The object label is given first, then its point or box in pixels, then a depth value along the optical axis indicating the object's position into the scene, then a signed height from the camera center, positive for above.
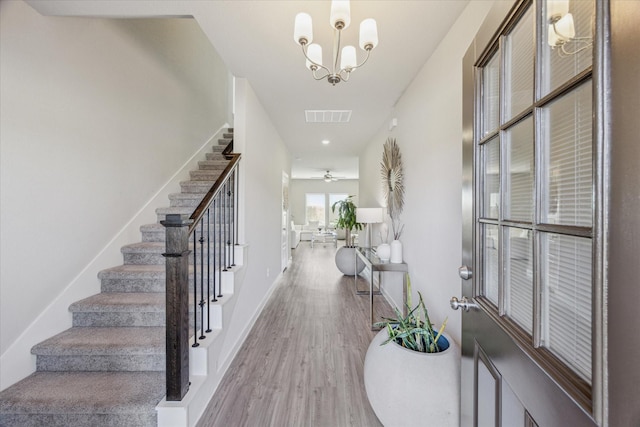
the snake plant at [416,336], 1.50 -0.73
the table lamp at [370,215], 3.77 -0.04
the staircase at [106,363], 1.42 -0.98
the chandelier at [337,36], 1.33 +1.00
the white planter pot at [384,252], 3.05 -0.47
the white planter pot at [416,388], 1.29 -0.90
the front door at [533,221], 0.54 -0.02
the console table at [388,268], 2.79 -0.60
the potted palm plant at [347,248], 5.00 -0.70
